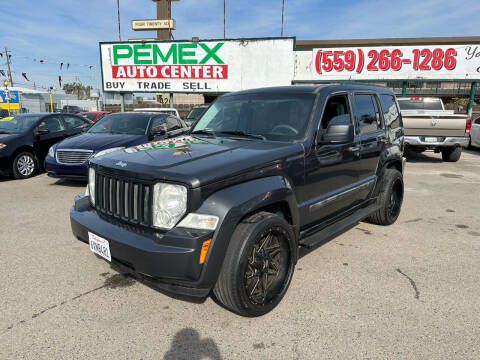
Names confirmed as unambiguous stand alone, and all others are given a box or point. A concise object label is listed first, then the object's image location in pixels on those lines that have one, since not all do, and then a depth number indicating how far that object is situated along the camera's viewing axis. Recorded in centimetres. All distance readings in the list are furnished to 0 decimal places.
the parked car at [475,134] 1291
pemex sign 1491
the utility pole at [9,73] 5296
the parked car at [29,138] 755
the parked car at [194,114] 1312
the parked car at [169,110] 1198
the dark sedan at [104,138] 654
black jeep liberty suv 222
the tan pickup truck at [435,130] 909
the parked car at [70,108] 3283
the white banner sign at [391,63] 1409
